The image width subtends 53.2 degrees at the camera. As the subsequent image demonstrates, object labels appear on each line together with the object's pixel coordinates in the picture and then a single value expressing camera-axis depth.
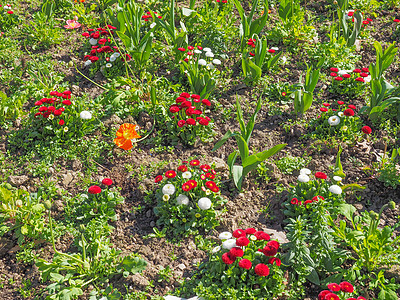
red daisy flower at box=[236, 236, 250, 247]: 2.67
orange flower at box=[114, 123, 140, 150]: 3.65
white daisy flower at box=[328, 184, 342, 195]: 3.05
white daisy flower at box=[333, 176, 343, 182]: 3.20
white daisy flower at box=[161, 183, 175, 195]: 3.20
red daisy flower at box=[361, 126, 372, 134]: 3.64
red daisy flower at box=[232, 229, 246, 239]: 2.75
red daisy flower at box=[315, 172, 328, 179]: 3.12
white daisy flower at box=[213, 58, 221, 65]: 4.30
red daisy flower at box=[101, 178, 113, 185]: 3.31
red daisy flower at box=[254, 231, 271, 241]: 2.77
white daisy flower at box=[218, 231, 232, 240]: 2.85
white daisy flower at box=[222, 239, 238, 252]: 2.76
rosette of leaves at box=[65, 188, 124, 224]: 3.24
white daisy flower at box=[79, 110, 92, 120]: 3.76
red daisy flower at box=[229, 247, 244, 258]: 2.65
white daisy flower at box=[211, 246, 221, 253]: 2.84
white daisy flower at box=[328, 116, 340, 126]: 3.76
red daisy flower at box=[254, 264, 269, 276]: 2.56
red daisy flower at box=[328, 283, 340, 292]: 2.51
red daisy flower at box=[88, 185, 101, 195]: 3.20
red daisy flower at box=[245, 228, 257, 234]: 2.80
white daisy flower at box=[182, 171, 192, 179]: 3.26
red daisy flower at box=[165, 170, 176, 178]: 3.28
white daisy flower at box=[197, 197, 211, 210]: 3.08
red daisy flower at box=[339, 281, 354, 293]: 2.49
